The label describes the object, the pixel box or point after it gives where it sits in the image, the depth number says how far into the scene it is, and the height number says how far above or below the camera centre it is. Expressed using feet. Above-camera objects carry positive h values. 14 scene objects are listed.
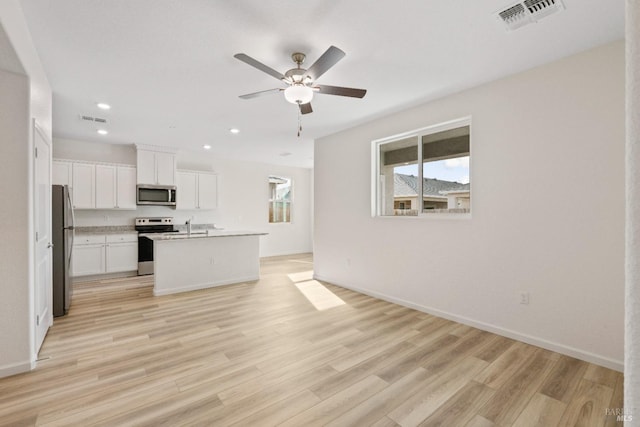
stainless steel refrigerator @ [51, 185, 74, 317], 11.63 -1.25
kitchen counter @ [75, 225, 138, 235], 18.74 -1.13
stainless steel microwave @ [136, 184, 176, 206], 19.69 +1.13
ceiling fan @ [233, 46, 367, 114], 7.82 +3.67
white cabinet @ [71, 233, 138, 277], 17.28 -2.47
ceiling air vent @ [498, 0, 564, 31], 6.78 +4.61
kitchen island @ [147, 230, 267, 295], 15.08 -2.58
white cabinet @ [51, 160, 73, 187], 17.10 +2.25
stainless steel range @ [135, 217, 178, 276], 19.12 -1.34
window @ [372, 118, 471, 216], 11.87 +1.74
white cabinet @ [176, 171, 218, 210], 21.44 +1.56
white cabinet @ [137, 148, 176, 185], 19.62 +2.94
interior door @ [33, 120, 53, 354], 8.65 -0.76
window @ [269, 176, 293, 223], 28.30 +1.24
